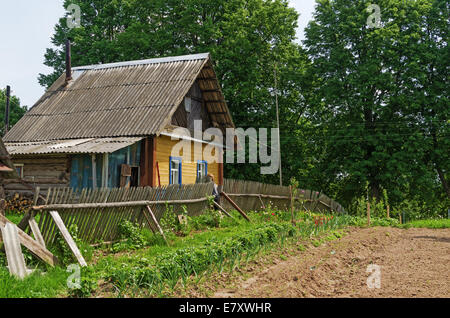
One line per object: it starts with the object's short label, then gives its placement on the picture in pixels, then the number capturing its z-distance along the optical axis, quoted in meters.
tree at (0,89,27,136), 40.00
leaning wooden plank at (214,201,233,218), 12.83
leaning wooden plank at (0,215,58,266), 6.22
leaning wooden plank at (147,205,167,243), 9.23
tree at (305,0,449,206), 22.78
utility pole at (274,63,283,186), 26.39
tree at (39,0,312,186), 26.48
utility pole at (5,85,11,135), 28.76
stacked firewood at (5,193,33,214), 14.98
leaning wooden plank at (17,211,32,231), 6.87
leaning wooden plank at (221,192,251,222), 13.33
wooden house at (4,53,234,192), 14.49
